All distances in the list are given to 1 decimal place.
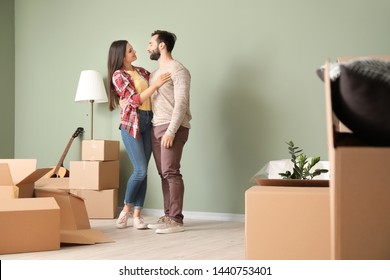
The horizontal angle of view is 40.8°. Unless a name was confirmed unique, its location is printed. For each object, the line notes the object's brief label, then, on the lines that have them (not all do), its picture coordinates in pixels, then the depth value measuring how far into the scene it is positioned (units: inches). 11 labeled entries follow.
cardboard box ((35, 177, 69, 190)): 136.4
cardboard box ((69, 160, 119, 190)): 157.9
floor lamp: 170.7
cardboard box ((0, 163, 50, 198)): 112.7
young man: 130.3
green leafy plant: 68.2
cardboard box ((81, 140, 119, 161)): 158.1
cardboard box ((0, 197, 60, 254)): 97.5
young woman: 133.7
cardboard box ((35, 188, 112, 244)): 108.8
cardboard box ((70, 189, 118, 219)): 160.4
